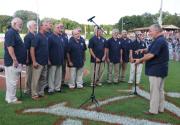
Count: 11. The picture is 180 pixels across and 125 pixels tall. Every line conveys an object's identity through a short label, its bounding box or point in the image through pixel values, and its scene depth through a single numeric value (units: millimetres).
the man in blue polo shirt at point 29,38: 5565
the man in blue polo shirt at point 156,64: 4752
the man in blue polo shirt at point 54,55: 6103
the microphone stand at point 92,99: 5197
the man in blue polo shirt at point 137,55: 7404
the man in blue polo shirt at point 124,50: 7581
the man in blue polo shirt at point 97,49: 6944
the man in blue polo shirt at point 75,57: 6644
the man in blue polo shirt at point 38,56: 5516
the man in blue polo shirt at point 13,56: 5042
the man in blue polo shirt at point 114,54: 7375
